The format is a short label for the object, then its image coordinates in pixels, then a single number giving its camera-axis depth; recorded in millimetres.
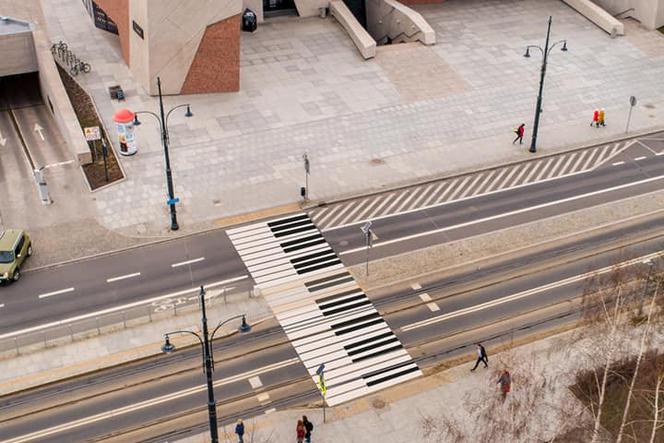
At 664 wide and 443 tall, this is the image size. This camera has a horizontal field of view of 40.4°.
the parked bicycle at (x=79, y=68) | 63562
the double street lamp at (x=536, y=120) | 55125
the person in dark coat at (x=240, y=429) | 35469
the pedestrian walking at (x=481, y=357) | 39781
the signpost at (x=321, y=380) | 36188
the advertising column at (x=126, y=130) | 54344
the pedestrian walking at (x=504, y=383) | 36906
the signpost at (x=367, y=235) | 44406
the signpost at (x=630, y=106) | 58153
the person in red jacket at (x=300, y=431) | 35562
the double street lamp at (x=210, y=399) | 31406
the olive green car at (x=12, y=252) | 45000
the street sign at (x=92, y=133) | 55281
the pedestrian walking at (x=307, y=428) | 35750
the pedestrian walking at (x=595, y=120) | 60219
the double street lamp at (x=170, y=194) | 47109
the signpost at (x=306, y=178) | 49847
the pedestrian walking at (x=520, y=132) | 57781
